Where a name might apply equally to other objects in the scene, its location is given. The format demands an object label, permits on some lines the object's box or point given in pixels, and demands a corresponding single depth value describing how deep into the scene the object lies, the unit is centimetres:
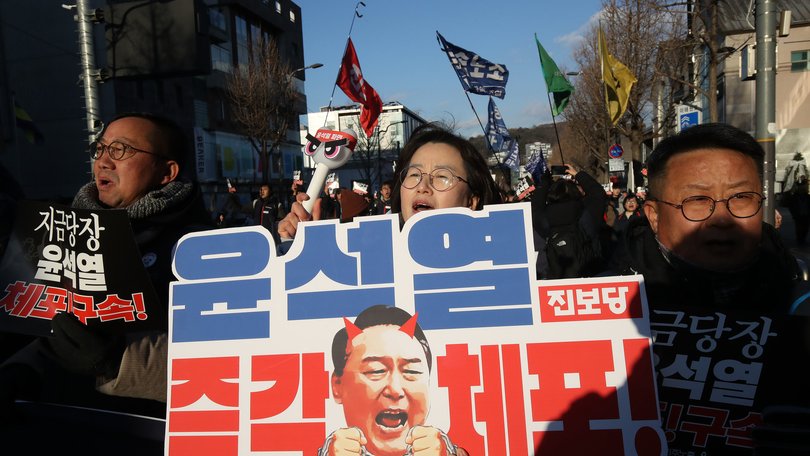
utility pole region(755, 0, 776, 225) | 694
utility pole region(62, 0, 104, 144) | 482
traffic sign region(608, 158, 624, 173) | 2074
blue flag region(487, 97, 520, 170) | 1249
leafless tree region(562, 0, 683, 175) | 1842
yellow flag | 1116
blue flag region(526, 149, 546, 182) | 1251
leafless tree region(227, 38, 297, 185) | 2570
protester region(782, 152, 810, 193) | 2154
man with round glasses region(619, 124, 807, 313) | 174
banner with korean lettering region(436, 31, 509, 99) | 893
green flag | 1084
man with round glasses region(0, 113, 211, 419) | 183
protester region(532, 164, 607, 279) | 471
